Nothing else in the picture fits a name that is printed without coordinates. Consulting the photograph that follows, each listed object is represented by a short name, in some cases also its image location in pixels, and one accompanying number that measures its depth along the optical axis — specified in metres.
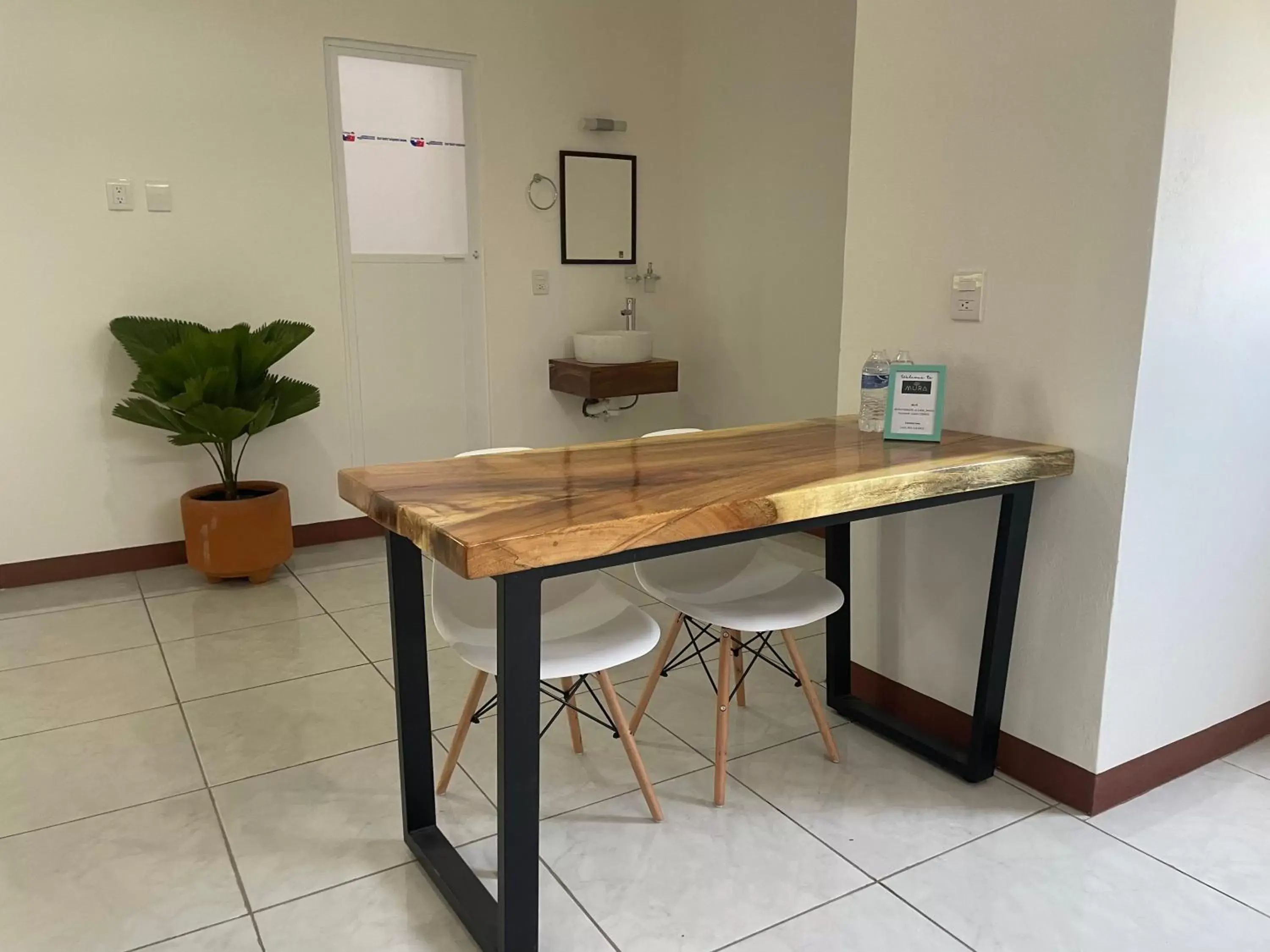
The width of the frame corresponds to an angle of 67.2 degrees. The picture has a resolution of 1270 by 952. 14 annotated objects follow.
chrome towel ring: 4.36
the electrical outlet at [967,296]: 2.10
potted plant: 3.32
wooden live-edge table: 1.38
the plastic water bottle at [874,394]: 2.12
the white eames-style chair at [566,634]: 1.77
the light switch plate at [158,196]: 3.59
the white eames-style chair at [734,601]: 2.02
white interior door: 4.07
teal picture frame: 2.03
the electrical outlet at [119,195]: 3.52
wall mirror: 4.48
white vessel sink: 4.35
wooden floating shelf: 4.25
